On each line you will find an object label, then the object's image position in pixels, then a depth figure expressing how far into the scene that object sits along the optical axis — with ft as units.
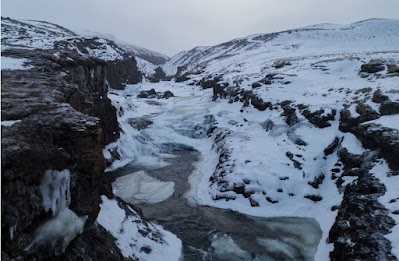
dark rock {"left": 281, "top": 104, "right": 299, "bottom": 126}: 89.25
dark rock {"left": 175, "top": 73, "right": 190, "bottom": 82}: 252.97
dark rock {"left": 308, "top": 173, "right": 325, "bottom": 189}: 71.35
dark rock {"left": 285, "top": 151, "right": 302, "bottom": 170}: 74.90
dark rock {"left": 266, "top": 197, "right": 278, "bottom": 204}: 67.99
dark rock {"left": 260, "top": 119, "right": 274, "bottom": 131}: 94.51
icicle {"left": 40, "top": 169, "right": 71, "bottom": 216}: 27.73
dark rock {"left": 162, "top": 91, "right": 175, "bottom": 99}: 179.03
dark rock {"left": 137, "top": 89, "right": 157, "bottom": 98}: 189.04
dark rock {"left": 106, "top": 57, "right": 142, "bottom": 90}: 215.74
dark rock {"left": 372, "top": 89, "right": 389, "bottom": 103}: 77.69
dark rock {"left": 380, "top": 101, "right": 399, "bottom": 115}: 72.48
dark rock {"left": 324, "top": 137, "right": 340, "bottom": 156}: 76.79
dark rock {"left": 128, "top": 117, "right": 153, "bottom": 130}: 116.78
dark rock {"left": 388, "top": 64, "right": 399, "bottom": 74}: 98.45
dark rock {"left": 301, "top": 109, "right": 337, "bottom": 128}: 83.71
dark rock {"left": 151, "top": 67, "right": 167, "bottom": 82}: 388.31
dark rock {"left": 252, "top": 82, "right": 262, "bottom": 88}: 127.09
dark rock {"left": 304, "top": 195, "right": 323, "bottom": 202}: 68.44
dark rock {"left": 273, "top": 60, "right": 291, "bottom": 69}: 166.36
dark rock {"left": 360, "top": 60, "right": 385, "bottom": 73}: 107.34
